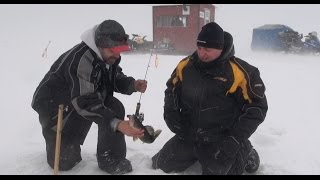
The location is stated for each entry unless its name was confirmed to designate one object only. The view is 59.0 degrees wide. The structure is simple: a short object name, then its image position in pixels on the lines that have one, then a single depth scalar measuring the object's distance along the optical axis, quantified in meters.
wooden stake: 2.54
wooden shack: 15.80
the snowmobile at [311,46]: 14.12
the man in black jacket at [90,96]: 2.57
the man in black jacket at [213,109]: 2.75
